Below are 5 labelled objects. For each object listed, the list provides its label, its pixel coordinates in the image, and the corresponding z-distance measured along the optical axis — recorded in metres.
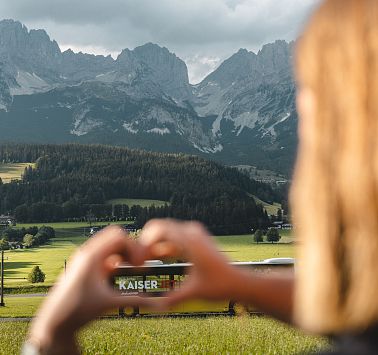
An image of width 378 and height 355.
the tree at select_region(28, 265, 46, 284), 97.19
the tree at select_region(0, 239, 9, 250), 175.16
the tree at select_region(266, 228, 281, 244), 199.50
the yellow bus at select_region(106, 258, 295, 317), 38.84
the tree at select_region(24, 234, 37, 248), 191.74
